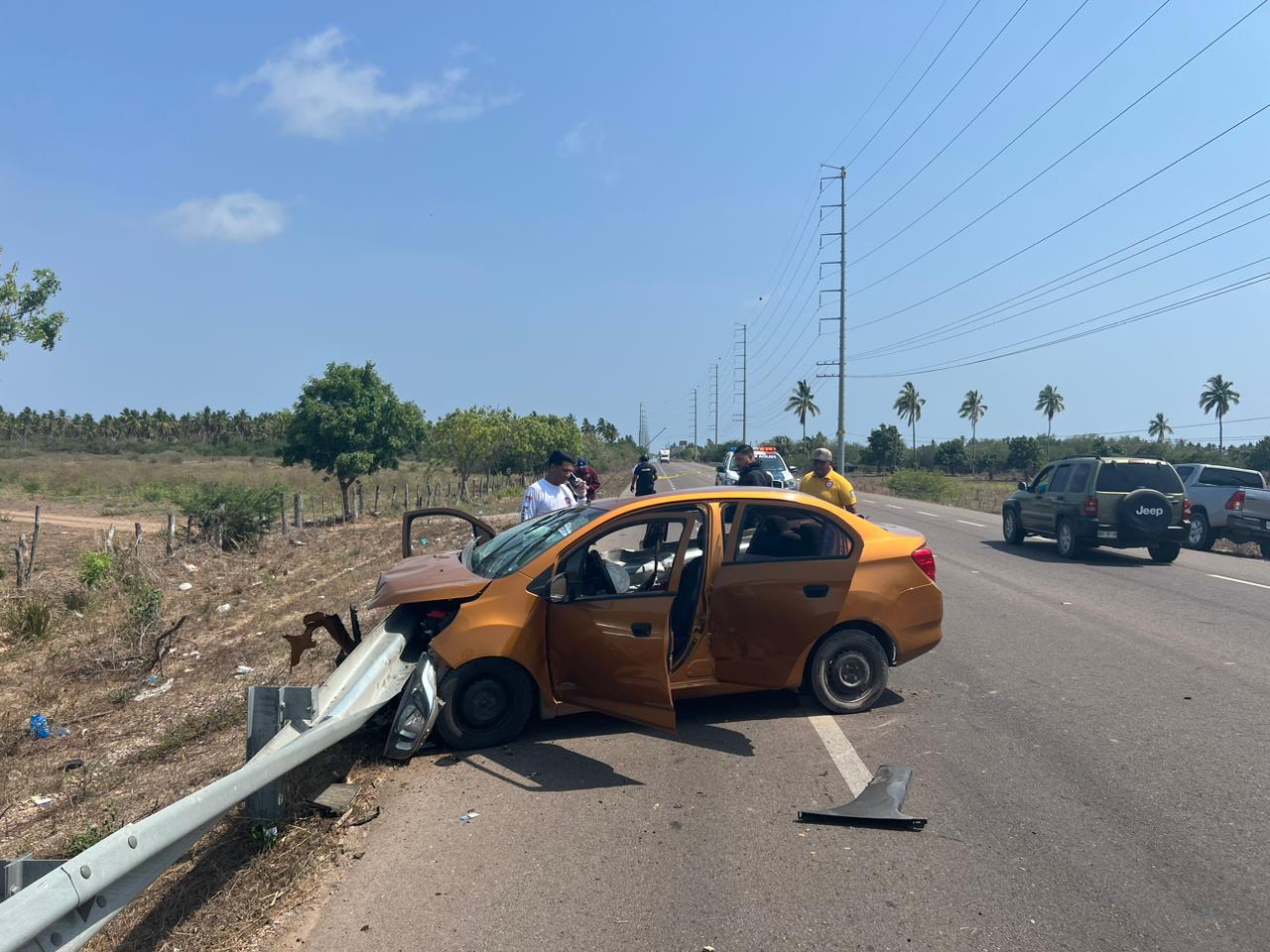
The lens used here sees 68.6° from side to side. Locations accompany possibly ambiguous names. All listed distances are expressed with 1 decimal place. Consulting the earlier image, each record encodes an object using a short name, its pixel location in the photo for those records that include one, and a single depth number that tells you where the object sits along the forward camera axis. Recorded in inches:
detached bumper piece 185.8
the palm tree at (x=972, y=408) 4451.3
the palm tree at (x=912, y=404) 4685.0
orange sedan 226.2
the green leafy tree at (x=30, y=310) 502.6
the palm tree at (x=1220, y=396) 3503.9
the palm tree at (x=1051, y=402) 4296.3
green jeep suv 613.3
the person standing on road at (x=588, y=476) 645.1
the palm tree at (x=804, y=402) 5457.7
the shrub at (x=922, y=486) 1833.0
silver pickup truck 731.4
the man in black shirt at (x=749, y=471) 438.3
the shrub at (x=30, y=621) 455.5
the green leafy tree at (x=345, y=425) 1253.1
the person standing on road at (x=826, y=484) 388.2
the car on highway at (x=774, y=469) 1127.6
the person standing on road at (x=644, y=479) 623.2
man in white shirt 364.5
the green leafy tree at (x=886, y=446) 3789.4
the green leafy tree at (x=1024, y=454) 2977.4
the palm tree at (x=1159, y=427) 3235.7
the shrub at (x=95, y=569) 535.5
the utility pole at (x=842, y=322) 1896.7
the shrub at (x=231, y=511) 819.4
